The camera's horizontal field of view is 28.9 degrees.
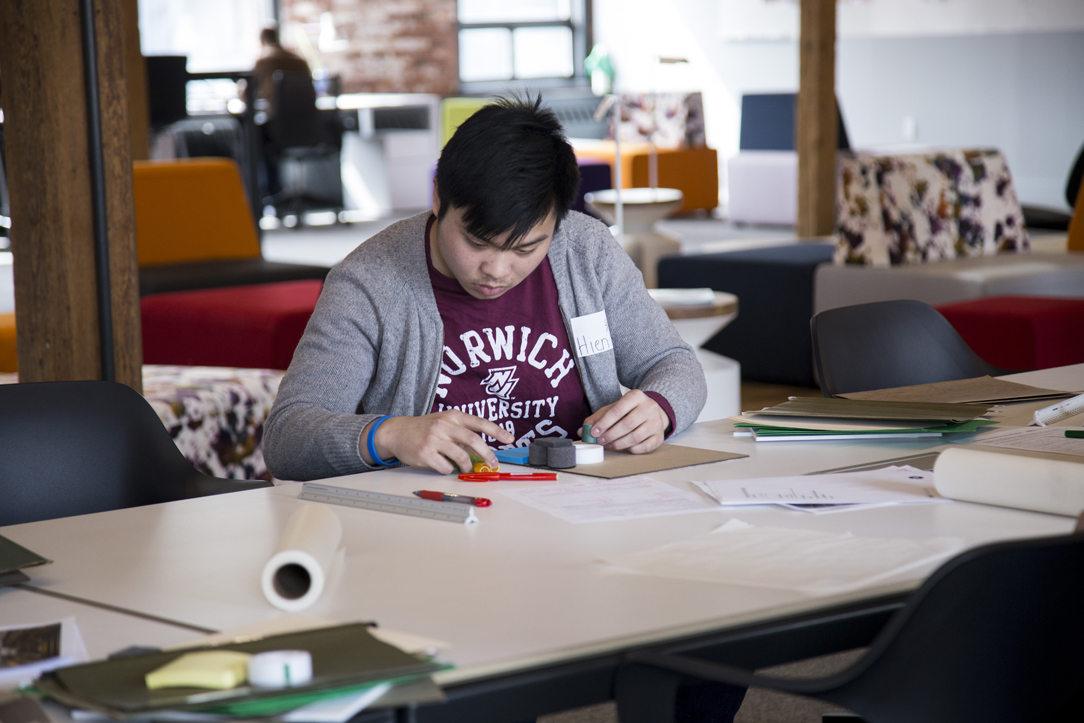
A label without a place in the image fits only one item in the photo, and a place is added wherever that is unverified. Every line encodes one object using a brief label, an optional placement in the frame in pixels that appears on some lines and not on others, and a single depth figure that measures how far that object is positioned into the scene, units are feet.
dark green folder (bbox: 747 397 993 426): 10.83
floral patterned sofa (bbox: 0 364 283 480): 15.32
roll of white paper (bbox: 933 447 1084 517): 9.21
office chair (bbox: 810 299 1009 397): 12.97
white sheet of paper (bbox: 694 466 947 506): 9.49
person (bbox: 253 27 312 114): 49.15
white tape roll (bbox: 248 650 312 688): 7.37
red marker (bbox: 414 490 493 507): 9.53
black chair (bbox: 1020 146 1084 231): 33.34
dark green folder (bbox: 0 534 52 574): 8.66
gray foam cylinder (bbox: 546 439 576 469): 10.25
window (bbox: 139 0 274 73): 56.03
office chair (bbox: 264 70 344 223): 47.97
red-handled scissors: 10.06
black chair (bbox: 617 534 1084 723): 7.71
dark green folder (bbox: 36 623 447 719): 7.31
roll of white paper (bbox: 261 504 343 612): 8.24
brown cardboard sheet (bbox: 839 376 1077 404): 11.62
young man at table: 10.48
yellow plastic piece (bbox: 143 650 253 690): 7.37
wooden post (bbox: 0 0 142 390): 12.86
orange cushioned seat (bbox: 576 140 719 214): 50.60
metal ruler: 9.36
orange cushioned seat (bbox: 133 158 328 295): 25.05
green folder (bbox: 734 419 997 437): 10.77
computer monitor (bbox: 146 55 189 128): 43.77
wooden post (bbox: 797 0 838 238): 29.41
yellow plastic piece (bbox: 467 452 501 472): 10.12
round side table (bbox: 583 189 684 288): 31.16
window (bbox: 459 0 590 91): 63.29
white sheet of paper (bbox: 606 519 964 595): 8.42
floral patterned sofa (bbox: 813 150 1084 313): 23.73
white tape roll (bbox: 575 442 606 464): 10.37
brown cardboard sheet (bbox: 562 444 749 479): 10.19
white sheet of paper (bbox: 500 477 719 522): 9.39
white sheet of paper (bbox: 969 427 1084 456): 10.15
